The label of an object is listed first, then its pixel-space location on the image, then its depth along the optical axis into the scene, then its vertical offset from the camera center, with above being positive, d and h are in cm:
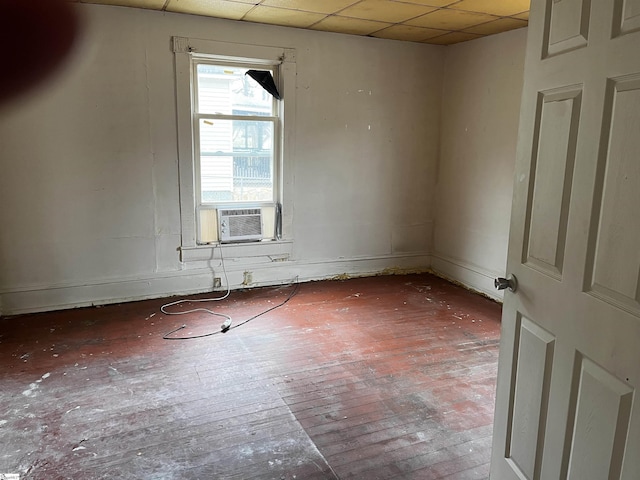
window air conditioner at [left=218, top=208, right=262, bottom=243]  464 -71
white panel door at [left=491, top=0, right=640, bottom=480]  128 -29
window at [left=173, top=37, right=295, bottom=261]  434 +16
